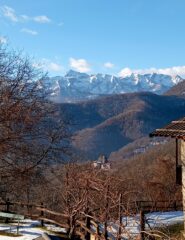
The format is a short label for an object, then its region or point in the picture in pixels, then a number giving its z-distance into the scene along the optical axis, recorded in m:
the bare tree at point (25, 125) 19.84
